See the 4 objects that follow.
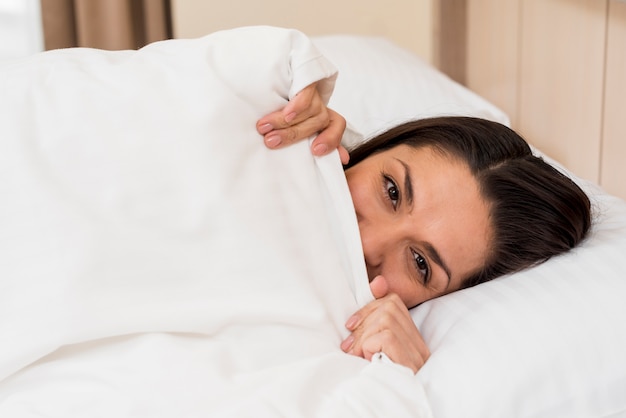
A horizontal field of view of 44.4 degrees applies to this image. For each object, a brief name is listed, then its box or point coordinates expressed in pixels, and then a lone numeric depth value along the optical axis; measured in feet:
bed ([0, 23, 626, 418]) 2.96
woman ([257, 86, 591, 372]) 3.78
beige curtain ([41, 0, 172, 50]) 7.52
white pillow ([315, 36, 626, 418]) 3.21
